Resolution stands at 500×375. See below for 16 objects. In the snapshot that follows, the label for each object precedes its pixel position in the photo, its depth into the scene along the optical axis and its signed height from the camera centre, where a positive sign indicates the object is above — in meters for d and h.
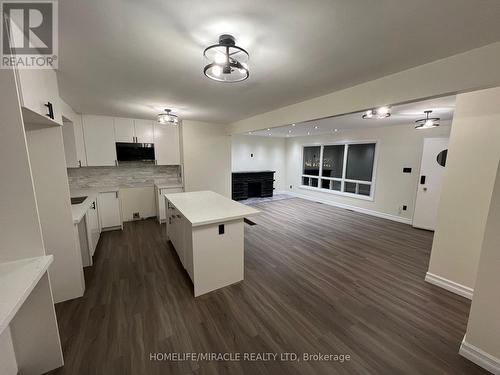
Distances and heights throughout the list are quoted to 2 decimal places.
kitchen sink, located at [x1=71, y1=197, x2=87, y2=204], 3.08 -0.66
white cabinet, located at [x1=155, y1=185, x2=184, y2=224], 4.49 -0.87
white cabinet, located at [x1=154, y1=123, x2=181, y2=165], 4.60 +0.33
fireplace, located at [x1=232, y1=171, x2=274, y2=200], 7.14 -0.95
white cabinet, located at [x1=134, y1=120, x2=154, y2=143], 4.40 +0.60
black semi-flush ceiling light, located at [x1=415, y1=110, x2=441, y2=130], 3.56 +0.67
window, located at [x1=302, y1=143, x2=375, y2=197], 5.88 -0.30
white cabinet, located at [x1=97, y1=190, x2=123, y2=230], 4.04 -1.06
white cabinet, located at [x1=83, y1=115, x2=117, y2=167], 3.98 +0.37
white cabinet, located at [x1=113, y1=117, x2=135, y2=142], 4.21 +0.61
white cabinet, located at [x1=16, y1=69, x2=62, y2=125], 1.29 +0.49
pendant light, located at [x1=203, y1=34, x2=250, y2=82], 1.41 +0.70
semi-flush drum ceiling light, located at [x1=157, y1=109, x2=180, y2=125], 3.29 +0.66
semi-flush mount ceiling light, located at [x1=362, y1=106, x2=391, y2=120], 3.09 +0.72
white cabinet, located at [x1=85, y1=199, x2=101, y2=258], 2.81 -1.05
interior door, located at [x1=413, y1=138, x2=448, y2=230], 4.21 -0.49
